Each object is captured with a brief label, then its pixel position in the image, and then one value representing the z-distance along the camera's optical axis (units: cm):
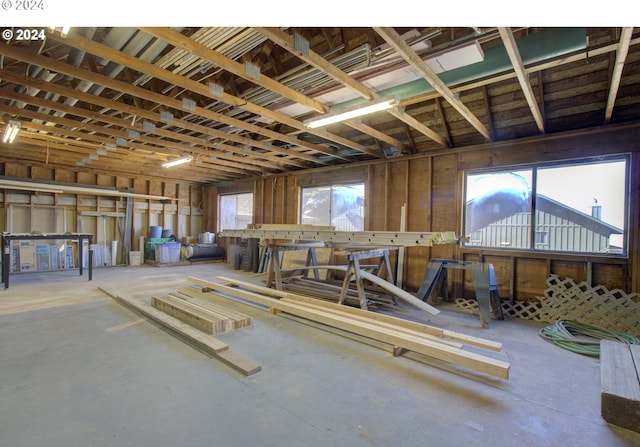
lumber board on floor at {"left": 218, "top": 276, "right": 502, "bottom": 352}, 294
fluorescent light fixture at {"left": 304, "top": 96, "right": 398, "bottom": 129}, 337
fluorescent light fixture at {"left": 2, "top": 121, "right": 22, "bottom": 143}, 437
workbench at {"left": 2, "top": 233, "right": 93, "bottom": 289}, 533
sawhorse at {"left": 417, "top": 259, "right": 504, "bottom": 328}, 396
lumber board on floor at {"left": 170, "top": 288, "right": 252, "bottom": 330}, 352
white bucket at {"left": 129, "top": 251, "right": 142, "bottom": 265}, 875
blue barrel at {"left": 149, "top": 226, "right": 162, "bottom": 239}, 930
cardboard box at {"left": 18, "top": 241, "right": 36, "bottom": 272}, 679
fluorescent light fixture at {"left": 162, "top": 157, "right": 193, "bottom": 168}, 663
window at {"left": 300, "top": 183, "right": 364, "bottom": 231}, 692
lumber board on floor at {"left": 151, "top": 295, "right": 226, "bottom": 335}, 335
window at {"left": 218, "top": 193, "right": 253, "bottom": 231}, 968
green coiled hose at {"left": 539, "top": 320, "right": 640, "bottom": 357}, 318
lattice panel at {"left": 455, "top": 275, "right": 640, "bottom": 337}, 369
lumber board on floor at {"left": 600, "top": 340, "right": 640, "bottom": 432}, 190
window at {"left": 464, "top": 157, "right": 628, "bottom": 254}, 408
